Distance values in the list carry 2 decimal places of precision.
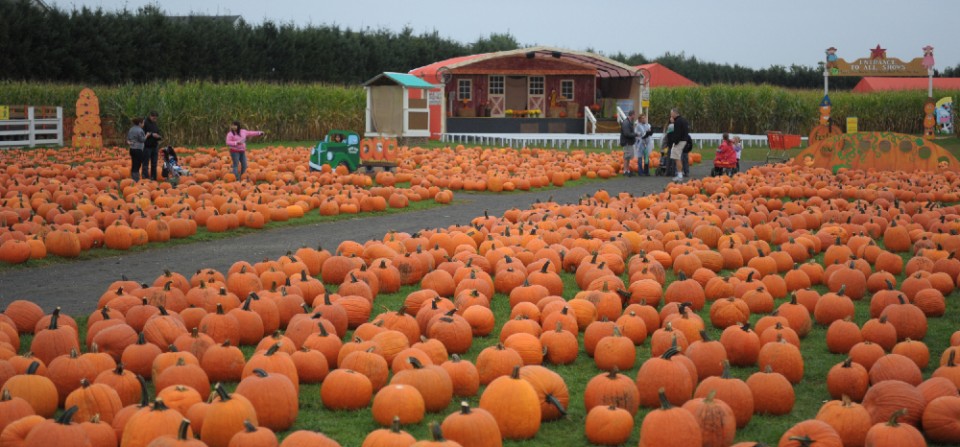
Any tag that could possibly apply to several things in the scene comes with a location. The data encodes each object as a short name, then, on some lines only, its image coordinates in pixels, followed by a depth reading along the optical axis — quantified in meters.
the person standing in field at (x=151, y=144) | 20.34
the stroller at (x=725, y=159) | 22.45
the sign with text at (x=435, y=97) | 39.12
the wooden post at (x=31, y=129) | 32.38
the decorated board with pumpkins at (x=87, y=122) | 32.12
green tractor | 22.44
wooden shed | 35.31
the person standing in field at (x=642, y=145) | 24.83
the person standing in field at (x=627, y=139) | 24.34
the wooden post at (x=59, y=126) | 33.93
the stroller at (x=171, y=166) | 20.53
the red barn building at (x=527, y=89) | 42.38
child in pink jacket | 20.64
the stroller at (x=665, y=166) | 25.02
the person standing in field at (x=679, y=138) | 23.41
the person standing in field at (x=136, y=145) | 19.84
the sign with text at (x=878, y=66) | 39.22
